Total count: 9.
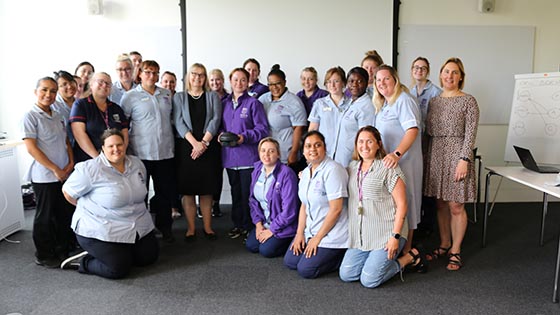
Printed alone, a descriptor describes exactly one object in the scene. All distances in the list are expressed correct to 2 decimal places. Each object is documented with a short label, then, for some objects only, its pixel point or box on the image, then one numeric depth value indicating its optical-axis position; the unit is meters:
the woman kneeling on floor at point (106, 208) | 2.78
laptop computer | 3.26
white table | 2.49
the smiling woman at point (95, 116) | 3.04
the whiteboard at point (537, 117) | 3.89
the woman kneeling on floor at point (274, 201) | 3.08
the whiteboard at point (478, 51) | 4.79
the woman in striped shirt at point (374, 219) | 2.65
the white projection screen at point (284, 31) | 4.71
